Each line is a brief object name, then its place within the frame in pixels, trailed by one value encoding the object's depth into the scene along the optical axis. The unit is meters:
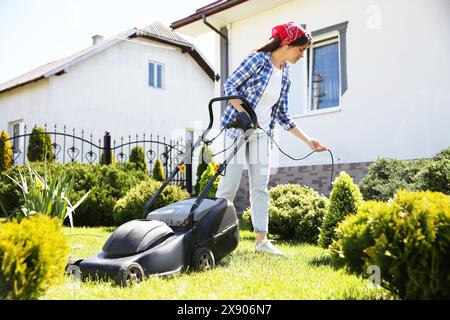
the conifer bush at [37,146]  10.45
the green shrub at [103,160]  9.40
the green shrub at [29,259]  2.11
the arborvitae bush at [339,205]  4.29
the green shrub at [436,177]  4.96
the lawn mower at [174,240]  3.02
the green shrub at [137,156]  11.93
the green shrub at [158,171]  12.99
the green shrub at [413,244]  2.15
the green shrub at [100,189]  7.65
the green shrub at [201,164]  10.32
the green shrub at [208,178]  7.92
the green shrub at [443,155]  5.41
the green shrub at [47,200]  3.93
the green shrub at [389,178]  5.27
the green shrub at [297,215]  5.54
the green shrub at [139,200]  6.93
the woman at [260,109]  4.14
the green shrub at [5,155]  9.70
